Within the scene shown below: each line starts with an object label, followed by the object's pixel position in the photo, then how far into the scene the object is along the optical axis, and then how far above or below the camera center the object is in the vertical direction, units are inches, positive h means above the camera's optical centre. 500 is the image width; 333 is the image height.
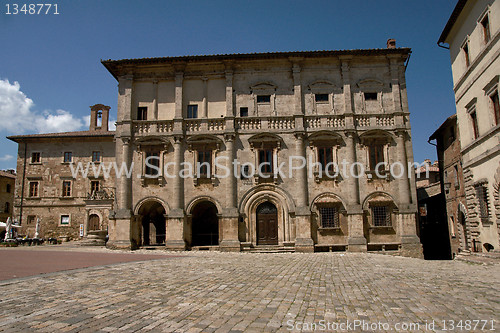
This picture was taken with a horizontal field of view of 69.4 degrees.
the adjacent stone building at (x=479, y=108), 679.1 +230.1
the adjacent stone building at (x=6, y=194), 1867.6 +173.0
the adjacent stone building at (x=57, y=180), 1497.3 +192.3
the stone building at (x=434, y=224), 1232.0 -16.1
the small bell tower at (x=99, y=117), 1676.9 +506.0
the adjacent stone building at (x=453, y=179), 1015.0 +119.2
